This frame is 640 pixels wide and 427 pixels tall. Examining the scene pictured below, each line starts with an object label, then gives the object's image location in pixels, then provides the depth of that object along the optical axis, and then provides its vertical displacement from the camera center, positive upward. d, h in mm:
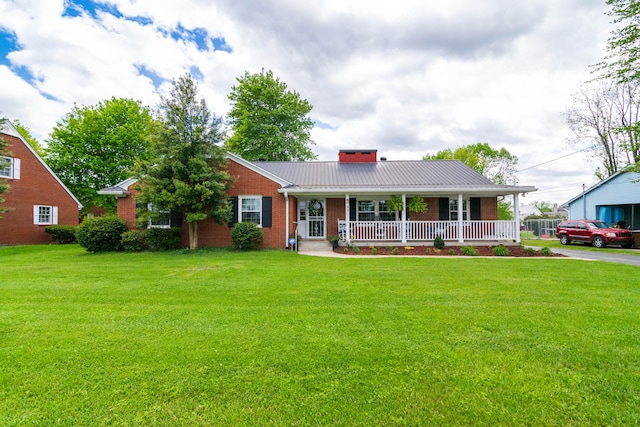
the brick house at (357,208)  12305 +503
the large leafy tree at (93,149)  21812 +5613
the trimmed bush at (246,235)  11414 -608
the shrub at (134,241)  11352 -809
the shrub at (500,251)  10734 -1265
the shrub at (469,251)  10750 -1259
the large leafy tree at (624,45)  10766 +6885
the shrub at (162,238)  11477 -708
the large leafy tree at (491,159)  32094 +6675
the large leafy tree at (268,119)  25609 +9313
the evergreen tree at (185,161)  10758 +2263
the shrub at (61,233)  16375 -652
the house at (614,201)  17234 +1008
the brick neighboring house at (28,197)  15062 +1398
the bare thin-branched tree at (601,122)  22094 +7436
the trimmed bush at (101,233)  11242 -483
